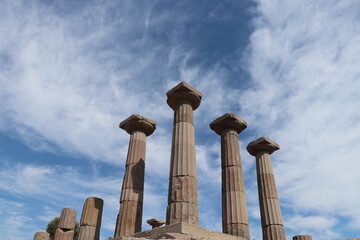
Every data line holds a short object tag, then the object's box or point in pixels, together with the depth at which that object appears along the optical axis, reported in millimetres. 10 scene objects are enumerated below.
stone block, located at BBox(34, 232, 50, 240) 16969
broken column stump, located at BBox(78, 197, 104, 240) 16016
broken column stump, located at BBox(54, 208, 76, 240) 16922
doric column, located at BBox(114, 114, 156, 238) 15812
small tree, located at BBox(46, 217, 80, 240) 37188
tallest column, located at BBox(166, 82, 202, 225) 12320
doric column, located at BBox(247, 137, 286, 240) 17266
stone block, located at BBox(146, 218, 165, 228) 26375
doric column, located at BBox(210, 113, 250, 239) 14977
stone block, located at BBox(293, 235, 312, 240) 17300
